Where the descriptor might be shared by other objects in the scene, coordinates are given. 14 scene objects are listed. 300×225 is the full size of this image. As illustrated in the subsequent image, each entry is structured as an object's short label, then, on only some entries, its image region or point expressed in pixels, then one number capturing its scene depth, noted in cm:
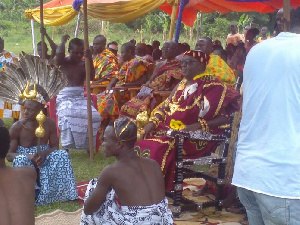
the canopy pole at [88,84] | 619
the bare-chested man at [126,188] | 310
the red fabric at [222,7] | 1130
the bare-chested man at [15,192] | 242
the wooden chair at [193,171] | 454
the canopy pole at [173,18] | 901
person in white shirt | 221
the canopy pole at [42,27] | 608
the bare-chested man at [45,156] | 461
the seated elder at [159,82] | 677
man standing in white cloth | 673
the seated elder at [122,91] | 777
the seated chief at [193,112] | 461
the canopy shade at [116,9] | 921
